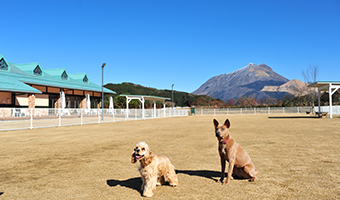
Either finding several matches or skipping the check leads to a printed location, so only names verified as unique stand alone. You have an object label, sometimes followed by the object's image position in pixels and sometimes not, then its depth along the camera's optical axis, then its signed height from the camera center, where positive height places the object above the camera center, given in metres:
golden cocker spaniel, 3.19 -1.03
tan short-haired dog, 3.55 -0.89
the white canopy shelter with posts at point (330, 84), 23.33 +2.00
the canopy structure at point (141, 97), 29.52 +0.79
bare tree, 49.03 +1.46
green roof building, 25.98 +2.34
